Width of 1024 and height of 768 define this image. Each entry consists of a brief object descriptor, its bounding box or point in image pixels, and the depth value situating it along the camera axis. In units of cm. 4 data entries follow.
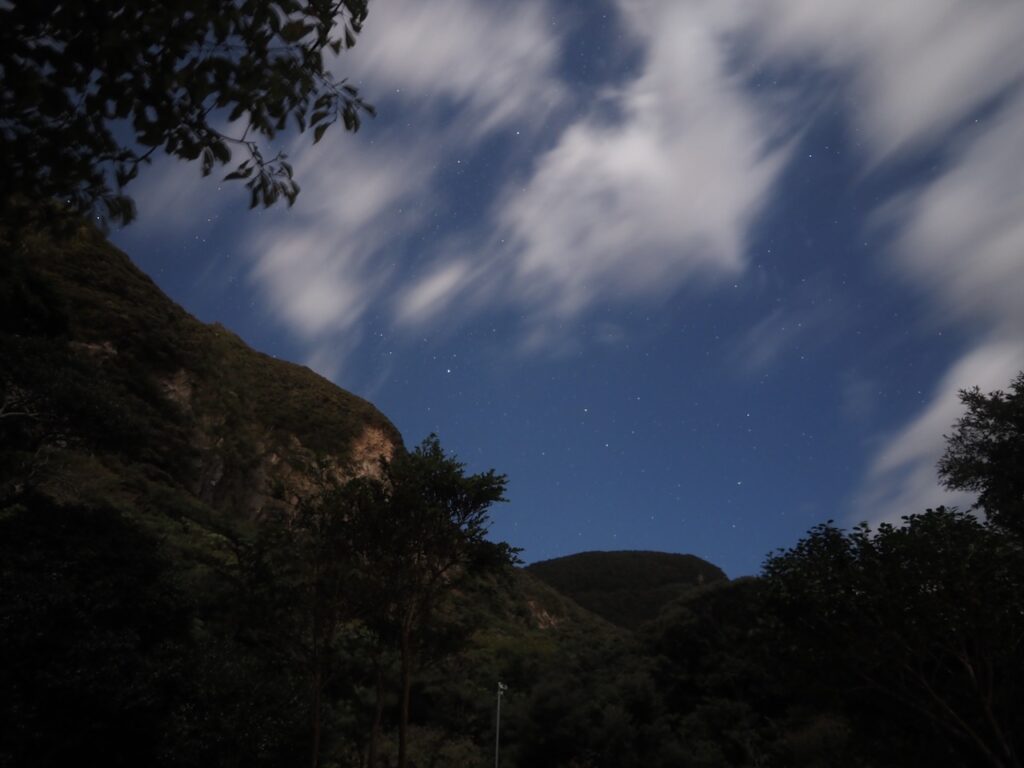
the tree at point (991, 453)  3086
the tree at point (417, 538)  2008
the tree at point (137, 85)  307
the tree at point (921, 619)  1316
